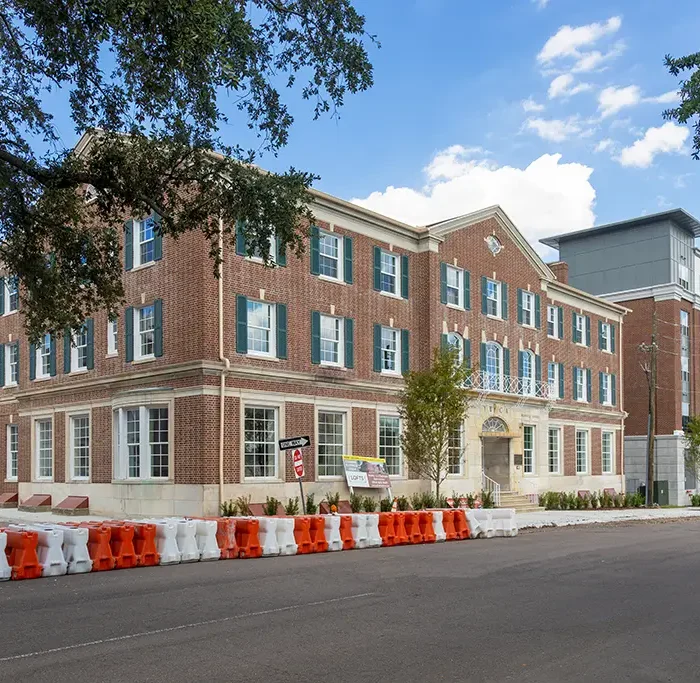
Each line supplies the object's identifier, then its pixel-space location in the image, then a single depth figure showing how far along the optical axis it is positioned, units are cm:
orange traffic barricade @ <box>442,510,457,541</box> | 2092
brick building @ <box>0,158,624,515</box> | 2527
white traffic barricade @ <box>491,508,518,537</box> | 2230
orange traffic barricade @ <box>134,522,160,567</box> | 1505
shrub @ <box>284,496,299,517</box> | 2578
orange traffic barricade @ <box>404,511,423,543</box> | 1995
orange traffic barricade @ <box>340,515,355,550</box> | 1847
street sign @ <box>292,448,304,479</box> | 2152
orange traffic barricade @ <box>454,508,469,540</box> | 2122
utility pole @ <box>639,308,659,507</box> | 4191
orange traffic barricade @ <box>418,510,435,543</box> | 2020
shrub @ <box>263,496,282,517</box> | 2523
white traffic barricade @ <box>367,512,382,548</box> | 1903
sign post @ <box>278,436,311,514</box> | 2094
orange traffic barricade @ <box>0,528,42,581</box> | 1343
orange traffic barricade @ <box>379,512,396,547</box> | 1942
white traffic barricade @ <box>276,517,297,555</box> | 1708
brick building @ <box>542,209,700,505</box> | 5184
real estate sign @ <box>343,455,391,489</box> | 2848
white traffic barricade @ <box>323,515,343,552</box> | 1814
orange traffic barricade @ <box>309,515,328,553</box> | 1778
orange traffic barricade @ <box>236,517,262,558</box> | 1653
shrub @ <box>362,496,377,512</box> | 2764
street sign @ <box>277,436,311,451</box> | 2092
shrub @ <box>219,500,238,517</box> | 2417
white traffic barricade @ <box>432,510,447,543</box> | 2056
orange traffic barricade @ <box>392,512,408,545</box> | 1966
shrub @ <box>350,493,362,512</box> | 2780
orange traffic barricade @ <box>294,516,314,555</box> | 1742
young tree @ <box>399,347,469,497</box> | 2691
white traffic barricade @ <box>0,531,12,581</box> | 1320
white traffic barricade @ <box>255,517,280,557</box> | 1681
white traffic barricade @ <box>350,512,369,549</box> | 1877
